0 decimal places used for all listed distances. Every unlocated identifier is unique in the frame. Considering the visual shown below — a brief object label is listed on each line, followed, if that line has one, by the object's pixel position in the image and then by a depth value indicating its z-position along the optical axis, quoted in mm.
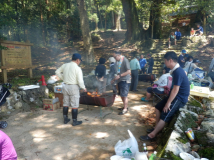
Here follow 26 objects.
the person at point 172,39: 15844
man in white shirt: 4734
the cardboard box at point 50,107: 6168
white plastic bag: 3145
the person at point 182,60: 9827
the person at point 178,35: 16484
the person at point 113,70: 8133
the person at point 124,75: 5513
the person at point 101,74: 7413
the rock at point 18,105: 6090
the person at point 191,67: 8562
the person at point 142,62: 11758
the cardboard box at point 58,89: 6562
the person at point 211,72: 8393
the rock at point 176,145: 2834
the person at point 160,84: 6250
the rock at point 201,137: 3301
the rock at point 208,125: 3675
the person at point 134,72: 9060
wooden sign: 6783
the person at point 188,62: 8788
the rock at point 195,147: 3208
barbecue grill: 5106
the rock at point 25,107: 6120
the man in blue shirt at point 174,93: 3526
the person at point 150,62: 11812
